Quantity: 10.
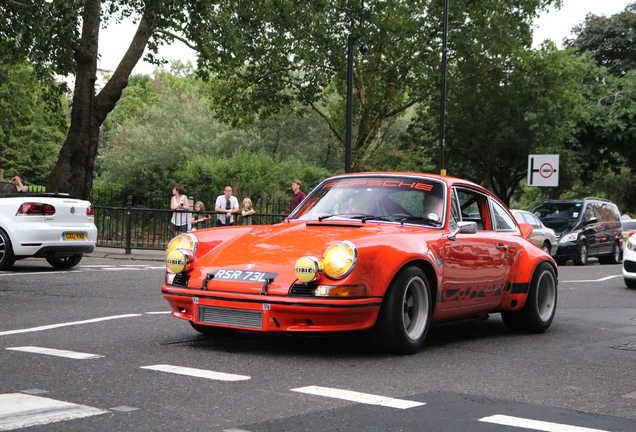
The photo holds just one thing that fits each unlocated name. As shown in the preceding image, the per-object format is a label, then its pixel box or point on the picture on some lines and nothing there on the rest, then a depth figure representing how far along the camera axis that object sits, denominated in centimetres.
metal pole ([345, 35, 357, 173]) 2323
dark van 2570
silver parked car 2282
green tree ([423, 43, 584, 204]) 3459
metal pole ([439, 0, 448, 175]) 2892
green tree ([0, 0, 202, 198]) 2266
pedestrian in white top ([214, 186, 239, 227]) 2119
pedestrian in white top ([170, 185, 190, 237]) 2187
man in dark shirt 1912
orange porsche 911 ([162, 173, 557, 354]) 677
